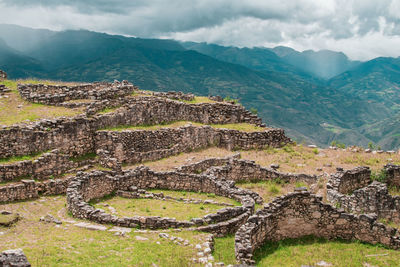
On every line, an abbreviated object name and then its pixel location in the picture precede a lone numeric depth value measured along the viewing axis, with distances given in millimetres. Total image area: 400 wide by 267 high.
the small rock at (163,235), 15371
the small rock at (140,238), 14977
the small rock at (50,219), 16808
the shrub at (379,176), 26061
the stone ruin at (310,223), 15406
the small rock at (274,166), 28644
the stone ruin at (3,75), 34588
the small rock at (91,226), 15859
